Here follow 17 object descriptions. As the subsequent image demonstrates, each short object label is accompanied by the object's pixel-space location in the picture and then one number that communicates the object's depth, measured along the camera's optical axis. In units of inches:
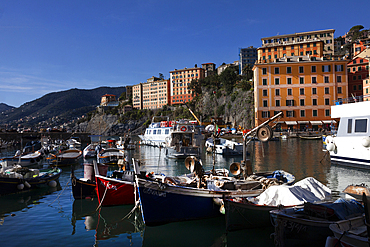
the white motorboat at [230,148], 1343.5
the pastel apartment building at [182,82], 5206.7
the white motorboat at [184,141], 1221.1
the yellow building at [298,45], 3100.4
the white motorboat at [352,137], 861.2
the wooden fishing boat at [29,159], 1108.1
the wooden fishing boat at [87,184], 594.2
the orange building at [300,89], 2503.7
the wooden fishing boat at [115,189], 525.5
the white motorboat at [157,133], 2018.9
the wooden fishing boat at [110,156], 1125.1
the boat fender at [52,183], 723.4
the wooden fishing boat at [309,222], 311.4
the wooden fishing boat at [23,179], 639.8
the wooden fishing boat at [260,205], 380.2
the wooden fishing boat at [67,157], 1154.5
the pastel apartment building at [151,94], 5612.2
